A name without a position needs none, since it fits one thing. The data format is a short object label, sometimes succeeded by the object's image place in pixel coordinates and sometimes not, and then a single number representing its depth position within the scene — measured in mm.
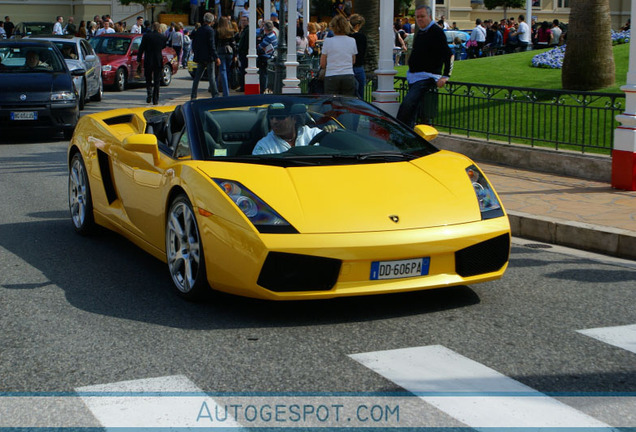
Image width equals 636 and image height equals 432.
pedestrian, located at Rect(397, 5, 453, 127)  12781
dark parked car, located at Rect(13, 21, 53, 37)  37691
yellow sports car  5602
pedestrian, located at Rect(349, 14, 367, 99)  15891
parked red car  28609
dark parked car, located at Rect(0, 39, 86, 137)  16516
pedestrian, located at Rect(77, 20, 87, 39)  34281
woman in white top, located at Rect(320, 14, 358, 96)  14305
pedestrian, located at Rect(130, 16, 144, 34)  42700
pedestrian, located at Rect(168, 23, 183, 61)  37156
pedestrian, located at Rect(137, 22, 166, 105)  23031
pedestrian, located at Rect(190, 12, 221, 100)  22281
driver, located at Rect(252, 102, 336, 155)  6750
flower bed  21122
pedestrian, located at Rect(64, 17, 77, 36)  40122
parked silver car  22031
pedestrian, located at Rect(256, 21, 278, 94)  24562
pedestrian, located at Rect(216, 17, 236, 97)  23188
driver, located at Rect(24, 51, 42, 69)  17828
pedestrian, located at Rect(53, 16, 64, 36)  39562
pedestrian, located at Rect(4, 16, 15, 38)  45688
